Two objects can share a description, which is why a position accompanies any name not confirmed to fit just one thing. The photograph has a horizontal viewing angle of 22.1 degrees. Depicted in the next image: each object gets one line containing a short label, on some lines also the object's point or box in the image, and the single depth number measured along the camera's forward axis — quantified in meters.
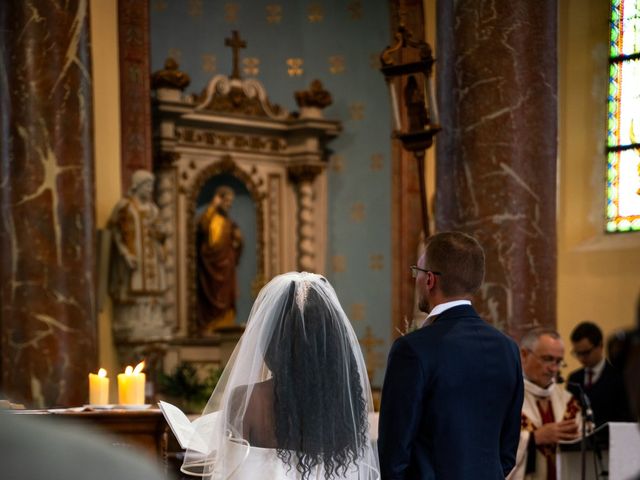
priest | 7.83
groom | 5.03
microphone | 7.41
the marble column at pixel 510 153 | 9.41
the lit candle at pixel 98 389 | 6.84
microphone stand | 7.32
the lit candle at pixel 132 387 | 6.79
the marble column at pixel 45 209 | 12.36
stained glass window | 18.11
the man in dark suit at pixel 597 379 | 9.55
